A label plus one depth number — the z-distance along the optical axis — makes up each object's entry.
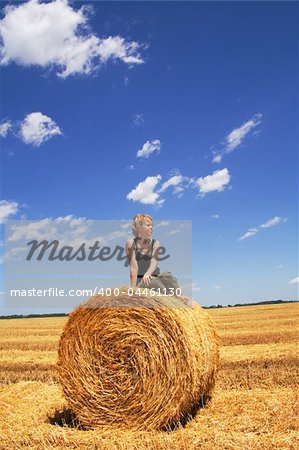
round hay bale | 5.50
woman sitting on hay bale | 6.02
